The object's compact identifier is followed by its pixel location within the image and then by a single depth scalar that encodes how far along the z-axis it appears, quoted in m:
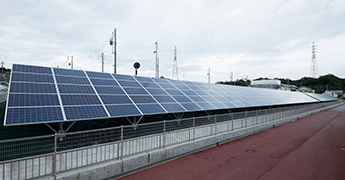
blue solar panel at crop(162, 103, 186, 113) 12.89
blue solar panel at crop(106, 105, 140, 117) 10.24
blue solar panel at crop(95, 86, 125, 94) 12.37
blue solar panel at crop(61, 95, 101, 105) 9.91
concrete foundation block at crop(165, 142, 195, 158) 9.84
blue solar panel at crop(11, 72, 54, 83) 10.47
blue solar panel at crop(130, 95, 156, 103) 12.77
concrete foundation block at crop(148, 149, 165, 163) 9.01
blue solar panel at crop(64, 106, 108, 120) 8.81
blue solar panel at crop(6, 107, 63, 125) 7.36
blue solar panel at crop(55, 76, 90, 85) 11.90
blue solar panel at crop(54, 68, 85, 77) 12.98
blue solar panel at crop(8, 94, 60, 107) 8.43
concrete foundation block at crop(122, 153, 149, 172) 8.04
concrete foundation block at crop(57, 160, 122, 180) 6.51
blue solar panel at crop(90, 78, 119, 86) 13.39
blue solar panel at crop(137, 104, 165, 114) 11.61
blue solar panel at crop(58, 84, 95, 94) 10.97
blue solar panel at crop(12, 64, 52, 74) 11.51
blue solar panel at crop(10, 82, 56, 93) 9.38
